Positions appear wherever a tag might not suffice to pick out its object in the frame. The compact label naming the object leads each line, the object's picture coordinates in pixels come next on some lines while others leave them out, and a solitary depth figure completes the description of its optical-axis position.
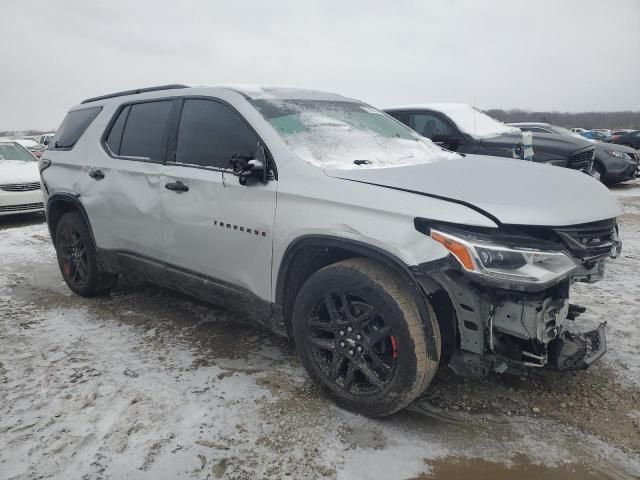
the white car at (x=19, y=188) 8.46
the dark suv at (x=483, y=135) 6.54
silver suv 2.17
